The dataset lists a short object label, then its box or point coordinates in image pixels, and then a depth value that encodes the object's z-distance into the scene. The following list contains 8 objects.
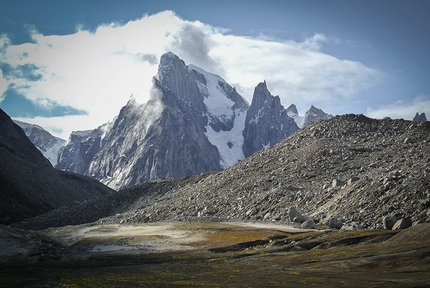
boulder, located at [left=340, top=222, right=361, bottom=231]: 51.38
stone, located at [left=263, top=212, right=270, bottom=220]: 69.99
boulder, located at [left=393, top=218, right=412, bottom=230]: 46.05
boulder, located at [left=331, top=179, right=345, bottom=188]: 69.91
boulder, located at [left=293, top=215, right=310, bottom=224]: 61.50
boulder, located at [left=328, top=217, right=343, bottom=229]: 54.67
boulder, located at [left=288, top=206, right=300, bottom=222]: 63.88
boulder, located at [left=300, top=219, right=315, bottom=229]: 57.00
